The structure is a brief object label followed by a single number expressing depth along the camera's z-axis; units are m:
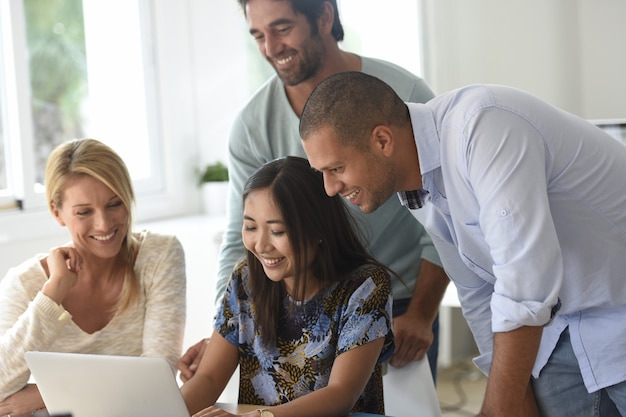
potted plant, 4.05
